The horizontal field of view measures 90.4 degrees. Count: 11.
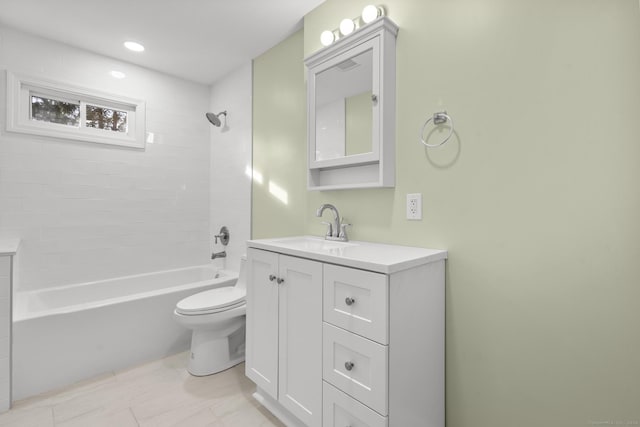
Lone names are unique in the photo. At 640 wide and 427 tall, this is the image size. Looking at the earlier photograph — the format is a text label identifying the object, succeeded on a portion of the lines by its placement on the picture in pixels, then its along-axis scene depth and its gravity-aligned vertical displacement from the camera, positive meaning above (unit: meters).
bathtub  1.89 -0.80
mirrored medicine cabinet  1.62 +0.57
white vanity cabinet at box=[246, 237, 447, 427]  1.14 -0.50
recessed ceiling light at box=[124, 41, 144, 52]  2.52 +1.33
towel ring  1.45 +0.43
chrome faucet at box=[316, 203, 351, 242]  1.86 -0.10
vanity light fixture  1.65 +1.04
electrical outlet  1.57 +0.03
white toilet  2.04 -0.78
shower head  3.04 +0.90
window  2.37 +0.82
